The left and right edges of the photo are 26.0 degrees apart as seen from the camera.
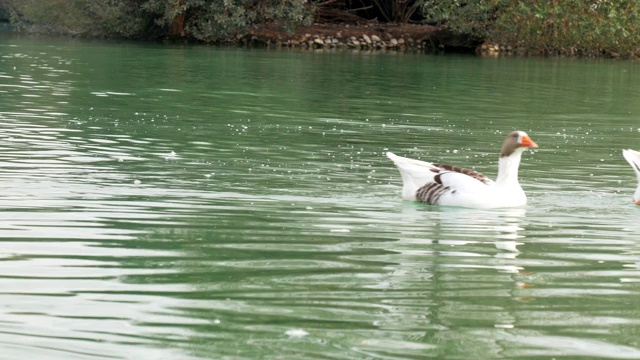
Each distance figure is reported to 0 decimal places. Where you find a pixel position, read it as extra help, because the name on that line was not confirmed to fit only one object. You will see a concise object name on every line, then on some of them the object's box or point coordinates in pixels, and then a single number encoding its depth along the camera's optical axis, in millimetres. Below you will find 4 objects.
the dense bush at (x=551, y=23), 46500
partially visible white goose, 13133
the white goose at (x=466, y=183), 12016
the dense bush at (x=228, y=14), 48688
